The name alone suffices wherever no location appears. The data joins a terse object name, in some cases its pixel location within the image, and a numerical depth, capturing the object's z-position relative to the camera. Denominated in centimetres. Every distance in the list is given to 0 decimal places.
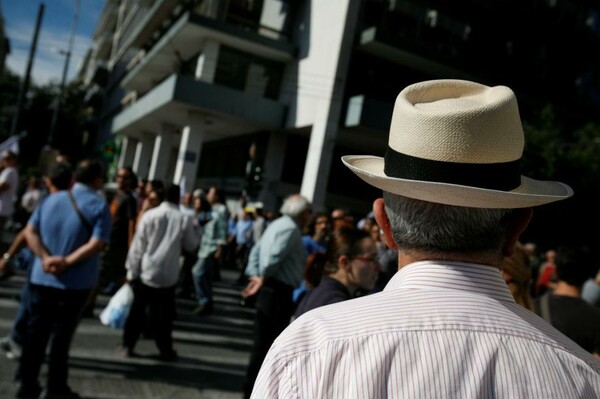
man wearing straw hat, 121
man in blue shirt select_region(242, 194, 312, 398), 547
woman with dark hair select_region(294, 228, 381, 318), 379
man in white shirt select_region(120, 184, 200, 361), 652
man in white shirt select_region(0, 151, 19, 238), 992
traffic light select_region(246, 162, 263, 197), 1962
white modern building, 2158
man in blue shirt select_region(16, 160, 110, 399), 491
